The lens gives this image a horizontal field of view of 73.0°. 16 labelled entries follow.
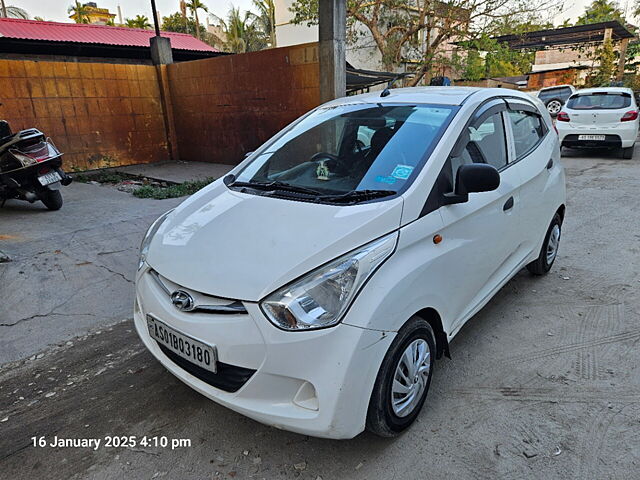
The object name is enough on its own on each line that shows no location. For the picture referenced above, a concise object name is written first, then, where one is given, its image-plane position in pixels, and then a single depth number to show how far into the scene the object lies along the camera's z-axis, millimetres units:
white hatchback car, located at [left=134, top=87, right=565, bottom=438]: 1735
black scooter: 5523
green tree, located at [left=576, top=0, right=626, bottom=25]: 29484
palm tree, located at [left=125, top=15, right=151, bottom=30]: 38503
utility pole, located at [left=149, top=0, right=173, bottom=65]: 10094
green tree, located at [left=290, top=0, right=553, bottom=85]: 12961
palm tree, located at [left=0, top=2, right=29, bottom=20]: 26438
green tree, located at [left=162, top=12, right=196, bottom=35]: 39250
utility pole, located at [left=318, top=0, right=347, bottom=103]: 6642
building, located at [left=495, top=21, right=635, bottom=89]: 20500
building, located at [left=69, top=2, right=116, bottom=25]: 37662
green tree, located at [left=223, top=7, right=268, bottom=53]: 32906
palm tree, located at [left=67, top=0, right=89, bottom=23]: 36812
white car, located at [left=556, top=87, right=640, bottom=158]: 9383
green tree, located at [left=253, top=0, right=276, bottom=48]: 28236
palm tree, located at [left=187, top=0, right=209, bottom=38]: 35344
